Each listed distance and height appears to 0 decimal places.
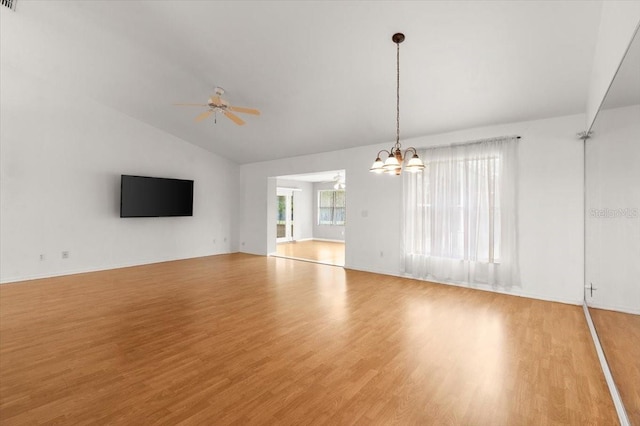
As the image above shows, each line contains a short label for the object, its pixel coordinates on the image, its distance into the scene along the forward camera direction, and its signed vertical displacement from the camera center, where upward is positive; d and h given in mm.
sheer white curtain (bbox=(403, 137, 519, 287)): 4707 +89
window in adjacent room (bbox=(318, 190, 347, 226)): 12109 +471
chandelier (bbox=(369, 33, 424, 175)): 2867 +554
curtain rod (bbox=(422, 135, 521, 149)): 4673 +1386
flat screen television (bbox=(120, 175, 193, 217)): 6565 +465
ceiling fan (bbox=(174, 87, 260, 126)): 4461 +1792
